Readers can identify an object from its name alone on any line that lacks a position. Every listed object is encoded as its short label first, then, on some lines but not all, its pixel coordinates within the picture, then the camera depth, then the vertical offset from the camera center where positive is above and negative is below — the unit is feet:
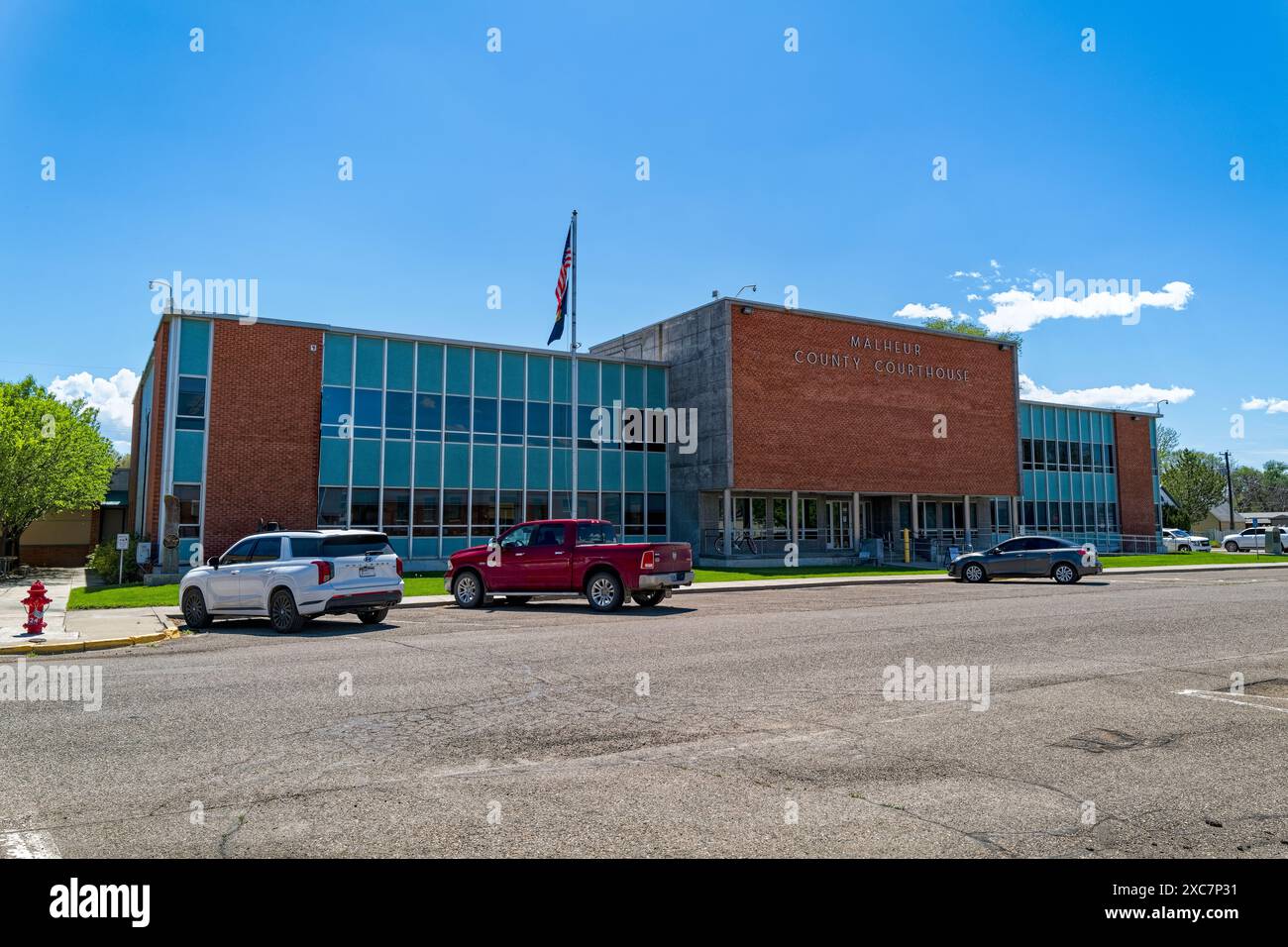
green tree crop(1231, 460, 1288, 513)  388.78 +16.64
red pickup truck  58.70 -2.82
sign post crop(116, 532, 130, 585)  82.07 -2.05
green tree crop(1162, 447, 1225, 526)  273.13 +13.76
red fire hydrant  45.21 -4.37
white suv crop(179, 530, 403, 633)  48.70 -3.16
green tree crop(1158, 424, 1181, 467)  296.57 +29.01
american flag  98.94 +26.20
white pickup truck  192.03 -3.13
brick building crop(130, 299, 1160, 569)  95.25 +11.62
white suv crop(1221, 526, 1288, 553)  201.16 -2.71
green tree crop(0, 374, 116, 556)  122.42 +9.34
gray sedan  85.10 -3.43
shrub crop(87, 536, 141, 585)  93.97 -4.44
